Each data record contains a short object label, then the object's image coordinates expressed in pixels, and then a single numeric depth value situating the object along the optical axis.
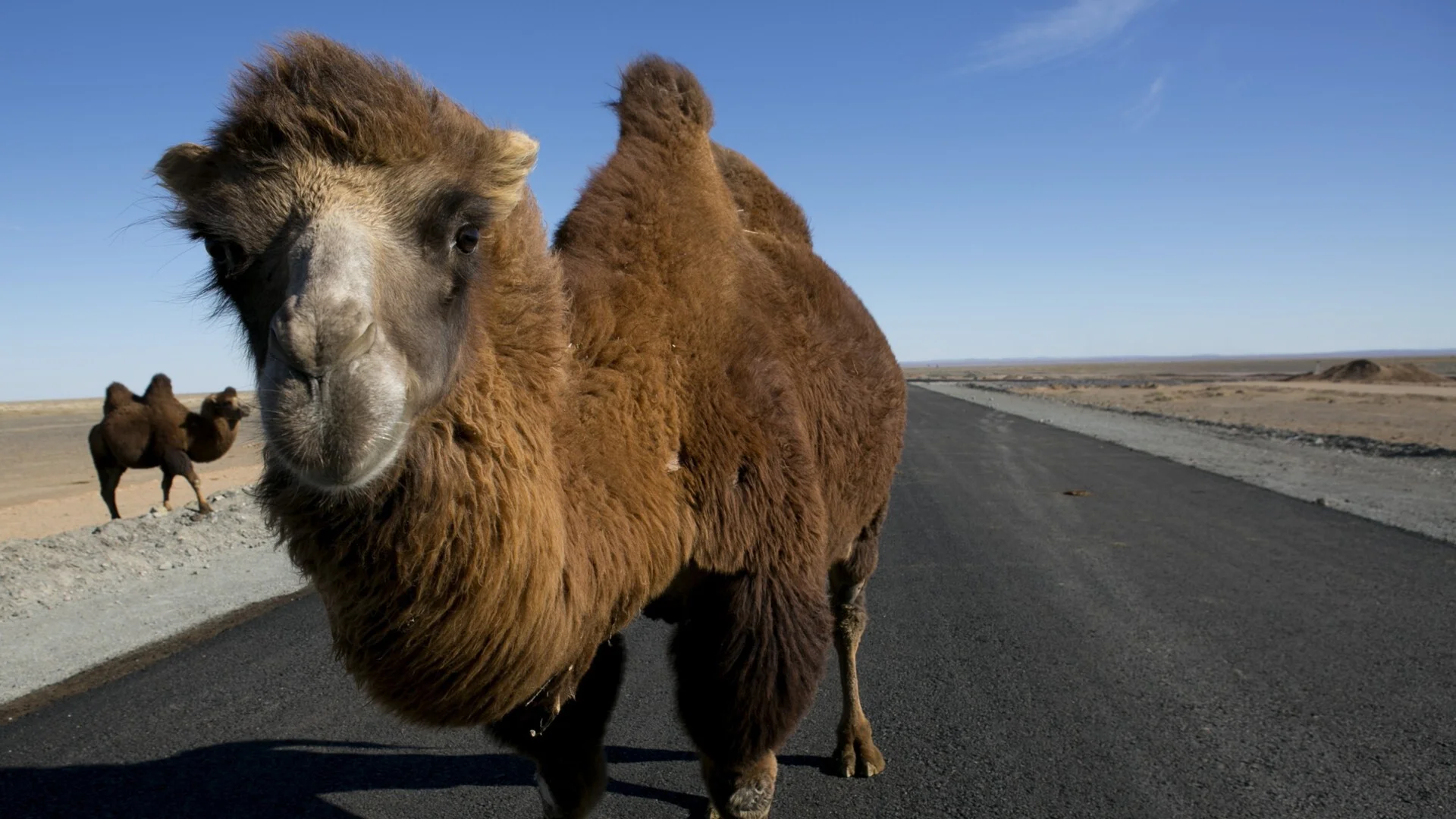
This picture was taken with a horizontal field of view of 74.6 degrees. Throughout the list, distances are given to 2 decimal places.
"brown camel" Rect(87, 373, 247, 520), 13.02
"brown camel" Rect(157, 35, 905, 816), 1.99
